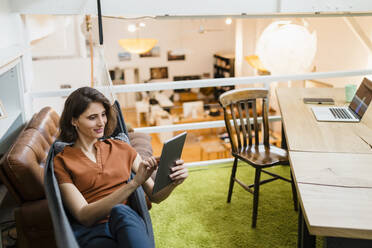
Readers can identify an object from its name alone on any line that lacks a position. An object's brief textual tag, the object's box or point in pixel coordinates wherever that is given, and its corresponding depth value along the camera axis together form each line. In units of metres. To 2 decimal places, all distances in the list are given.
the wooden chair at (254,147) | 2.28
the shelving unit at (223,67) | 11.04
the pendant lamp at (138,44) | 6.25
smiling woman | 1.42
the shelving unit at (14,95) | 2.35
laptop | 2.33
